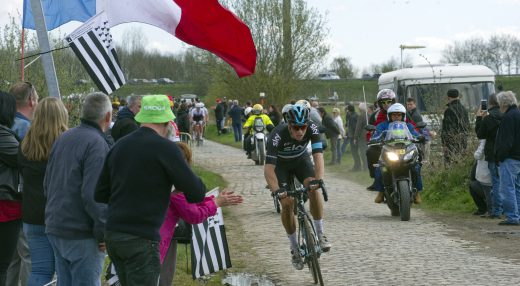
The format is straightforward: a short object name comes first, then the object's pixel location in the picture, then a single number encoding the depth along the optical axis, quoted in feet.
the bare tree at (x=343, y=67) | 310.86
